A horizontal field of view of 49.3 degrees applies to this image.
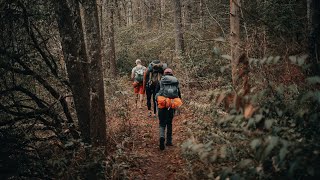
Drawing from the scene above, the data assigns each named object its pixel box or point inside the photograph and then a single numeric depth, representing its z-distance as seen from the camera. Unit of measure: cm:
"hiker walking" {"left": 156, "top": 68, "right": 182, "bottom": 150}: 919
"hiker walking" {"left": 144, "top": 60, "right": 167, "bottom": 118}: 1157
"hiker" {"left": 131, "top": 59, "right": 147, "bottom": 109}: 1325
